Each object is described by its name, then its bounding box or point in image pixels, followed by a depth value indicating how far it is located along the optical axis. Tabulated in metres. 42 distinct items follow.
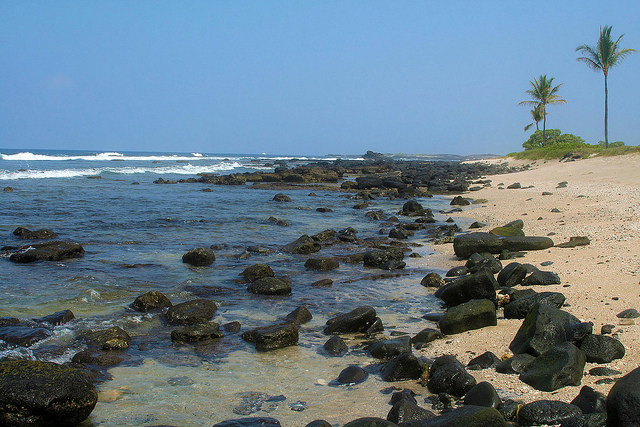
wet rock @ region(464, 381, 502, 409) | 3.90
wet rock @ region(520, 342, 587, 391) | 4.11
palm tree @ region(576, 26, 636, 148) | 36.31
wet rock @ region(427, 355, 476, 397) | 4.36
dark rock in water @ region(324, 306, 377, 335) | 6.47
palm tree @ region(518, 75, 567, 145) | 54.13
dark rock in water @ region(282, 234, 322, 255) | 12.35
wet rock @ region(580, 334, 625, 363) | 4.44
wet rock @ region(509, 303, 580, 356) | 4.80
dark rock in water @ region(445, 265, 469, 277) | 9.21
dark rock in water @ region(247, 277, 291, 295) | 8.48
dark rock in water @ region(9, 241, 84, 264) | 10.50
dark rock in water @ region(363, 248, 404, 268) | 10.80
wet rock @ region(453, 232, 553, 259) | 10.25
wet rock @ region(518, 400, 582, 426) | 3.55
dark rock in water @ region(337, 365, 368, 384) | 4.91
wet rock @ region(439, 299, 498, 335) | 6.05
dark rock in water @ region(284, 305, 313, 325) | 6.99
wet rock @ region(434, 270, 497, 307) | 6.88
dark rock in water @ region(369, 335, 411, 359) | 5.51
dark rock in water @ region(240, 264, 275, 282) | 9.42
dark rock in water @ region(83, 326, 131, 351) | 5.89
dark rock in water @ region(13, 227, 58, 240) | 13.12
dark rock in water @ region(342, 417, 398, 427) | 3.42
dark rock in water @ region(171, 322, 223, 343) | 6.20
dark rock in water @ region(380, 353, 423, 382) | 4.84
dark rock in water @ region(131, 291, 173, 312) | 7.43
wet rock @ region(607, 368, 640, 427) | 2.99
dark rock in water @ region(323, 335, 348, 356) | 5.80
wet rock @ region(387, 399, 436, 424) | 3.78
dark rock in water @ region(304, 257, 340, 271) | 10.50
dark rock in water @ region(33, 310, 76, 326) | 6.61
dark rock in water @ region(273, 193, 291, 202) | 25.12
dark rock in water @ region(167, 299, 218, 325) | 6.97
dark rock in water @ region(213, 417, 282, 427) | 3.98
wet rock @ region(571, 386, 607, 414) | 3.52
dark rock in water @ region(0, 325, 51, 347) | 5.89
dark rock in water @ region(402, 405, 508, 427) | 3.24
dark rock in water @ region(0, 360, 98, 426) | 3.85
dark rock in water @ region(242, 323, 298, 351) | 5.95
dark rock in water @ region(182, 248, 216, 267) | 10.71
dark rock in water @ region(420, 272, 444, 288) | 8.67
